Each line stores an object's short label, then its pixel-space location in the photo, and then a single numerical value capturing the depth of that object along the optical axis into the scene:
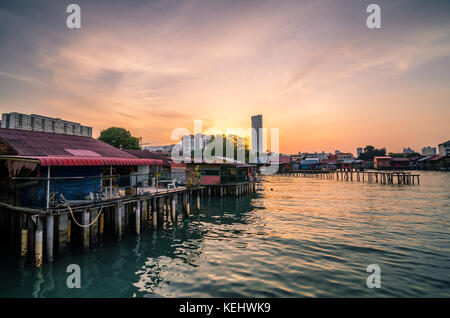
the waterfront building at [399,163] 96.46
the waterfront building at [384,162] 97.29
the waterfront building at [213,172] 34.35
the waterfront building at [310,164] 103.72
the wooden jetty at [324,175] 65.38
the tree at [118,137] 55.75
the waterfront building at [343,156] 124.28
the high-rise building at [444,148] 131.38
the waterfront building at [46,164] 13.15
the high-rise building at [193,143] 186.50
